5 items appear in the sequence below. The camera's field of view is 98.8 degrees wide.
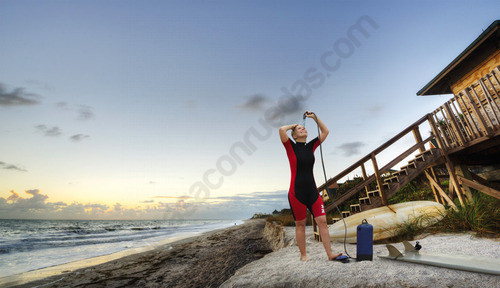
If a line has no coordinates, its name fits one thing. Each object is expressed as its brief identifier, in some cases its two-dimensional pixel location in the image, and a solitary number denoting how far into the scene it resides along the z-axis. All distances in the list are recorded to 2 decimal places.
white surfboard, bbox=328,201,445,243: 4.90
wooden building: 5.85
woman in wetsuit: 3.36
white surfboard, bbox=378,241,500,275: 2.21
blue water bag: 3.11
